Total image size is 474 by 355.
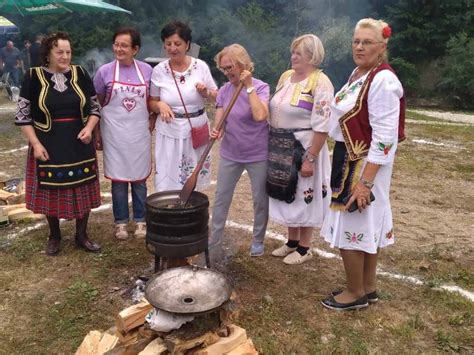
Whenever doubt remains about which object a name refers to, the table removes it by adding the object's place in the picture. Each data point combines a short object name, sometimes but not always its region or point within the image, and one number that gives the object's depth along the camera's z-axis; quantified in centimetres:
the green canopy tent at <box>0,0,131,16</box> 921
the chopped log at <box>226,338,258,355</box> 254
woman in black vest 374
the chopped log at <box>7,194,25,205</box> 548
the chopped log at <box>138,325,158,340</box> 265
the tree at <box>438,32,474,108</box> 1794
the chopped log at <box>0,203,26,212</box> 500
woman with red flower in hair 278
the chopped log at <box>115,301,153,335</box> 272
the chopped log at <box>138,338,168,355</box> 250
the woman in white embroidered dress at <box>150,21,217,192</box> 392
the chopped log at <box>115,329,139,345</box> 273
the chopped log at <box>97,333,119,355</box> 273
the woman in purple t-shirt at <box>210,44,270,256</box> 352
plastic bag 253
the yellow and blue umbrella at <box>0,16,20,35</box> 1627
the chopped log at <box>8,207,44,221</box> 501
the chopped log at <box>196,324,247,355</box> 248
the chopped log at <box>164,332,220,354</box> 246
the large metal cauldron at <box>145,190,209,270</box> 321
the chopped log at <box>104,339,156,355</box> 262
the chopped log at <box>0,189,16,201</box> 548
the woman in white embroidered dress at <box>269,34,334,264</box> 346
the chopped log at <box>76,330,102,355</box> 277
